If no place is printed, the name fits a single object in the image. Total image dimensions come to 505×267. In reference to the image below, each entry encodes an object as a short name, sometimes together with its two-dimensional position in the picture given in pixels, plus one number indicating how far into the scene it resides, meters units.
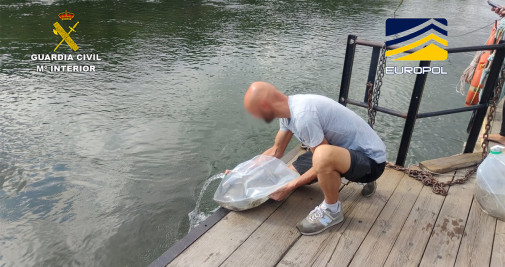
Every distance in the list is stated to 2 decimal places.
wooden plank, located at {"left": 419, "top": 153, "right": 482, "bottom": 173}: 3.48
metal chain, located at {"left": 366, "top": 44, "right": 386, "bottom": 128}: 3.43
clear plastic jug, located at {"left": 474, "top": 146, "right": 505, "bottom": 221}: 2.78
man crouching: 2.45
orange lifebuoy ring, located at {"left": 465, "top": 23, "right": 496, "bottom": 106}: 5.10
